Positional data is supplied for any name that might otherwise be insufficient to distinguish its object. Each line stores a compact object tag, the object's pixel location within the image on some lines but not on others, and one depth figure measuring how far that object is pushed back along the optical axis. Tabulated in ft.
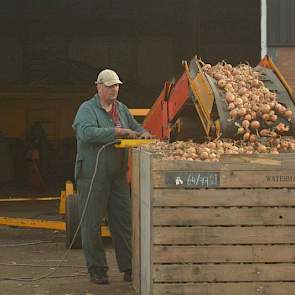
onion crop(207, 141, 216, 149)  34.88
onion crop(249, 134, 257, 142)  35.99
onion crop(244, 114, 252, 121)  36.54
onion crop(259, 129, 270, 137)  36.42
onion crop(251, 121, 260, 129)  36.38
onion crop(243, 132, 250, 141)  35.92
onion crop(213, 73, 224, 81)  39.83
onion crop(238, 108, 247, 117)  36.63
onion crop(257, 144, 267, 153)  34.90
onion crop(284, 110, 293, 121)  37.67
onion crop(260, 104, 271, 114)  37.07
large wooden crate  33.71
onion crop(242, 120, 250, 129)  36.17
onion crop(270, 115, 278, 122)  37.00
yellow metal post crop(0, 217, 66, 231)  63.55
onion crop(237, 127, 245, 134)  36.22
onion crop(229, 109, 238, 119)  36.61
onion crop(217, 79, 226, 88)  38.98
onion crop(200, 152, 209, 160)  34.05
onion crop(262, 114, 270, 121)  36.98
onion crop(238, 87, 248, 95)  38.10
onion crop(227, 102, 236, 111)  37.07
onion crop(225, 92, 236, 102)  37.41
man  43.08
